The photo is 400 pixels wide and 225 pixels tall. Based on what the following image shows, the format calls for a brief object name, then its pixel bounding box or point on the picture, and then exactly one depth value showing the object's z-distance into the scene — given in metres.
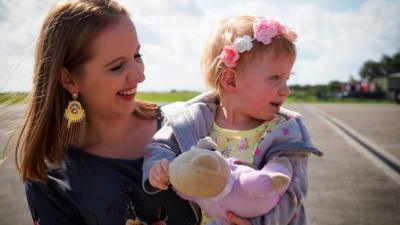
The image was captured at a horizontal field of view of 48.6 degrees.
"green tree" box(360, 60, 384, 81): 106.88
